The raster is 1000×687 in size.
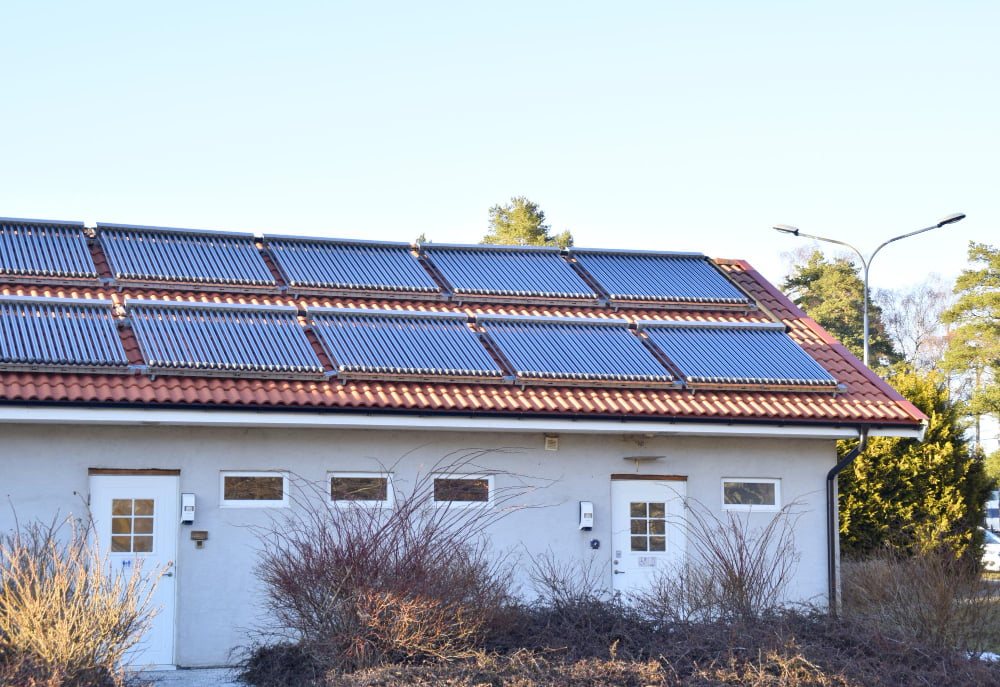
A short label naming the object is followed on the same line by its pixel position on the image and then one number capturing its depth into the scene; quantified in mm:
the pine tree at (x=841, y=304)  52188
